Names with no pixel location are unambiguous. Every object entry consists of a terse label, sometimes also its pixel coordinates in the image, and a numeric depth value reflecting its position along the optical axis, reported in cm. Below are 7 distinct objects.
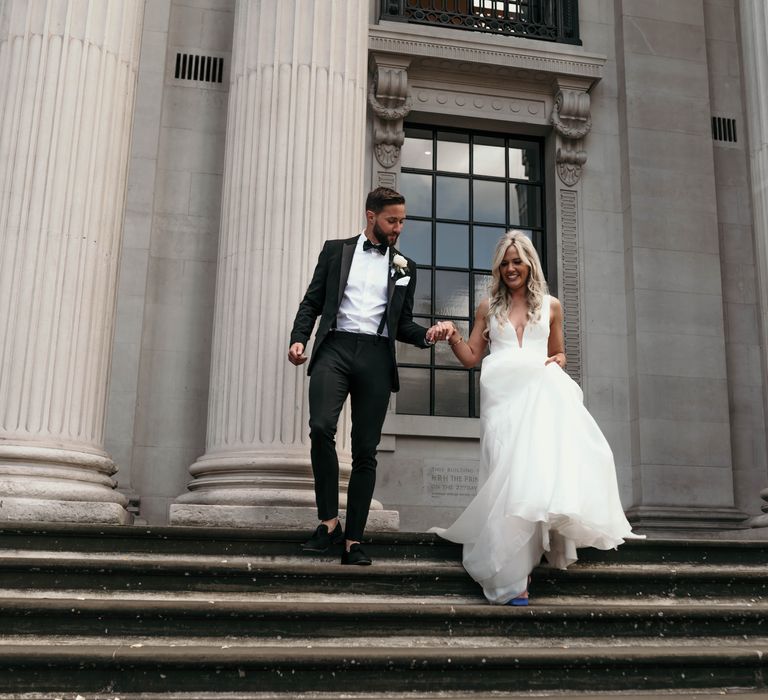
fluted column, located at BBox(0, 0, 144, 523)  721
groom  612
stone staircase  459
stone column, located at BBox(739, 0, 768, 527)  923
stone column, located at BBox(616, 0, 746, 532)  1179
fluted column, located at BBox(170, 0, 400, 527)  778
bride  568
